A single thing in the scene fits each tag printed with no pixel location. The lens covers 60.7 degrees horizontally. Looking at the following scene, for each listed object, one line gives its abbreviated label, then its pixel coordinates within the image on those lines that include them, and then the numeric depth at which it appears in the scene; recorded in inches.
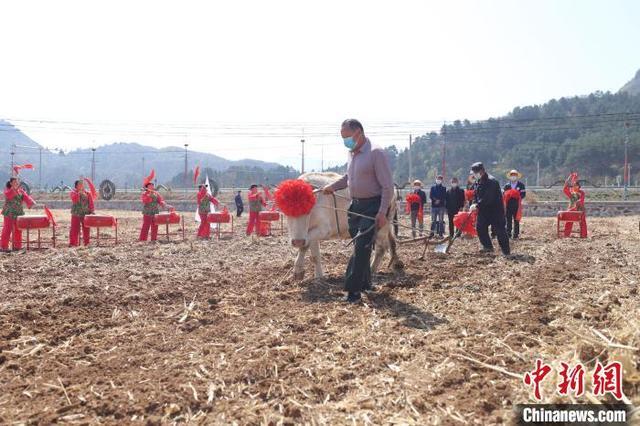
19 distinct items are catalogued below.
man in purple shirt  276.7
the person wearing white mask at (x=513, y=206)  644.1
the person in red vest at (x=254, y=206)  756.0
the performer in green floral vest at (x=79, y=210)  606.7
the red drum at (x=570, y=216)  648.4
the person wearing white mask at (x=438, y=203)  714.1
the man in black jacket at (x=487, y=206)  478.3
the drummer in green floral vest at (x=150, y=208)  661.3
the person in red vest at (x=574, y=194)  698.8
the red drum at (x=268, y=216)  718.5
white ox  332.5
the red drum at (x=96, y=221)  592.6
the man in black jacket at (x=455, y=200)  660.1
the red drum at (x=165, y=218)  665.0
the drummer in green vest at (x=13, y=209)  573.3
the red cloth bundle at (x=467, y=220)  497.7
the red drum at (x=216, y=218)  703.1
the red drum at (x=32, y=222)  546.3
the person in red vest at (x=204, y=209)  729.0
